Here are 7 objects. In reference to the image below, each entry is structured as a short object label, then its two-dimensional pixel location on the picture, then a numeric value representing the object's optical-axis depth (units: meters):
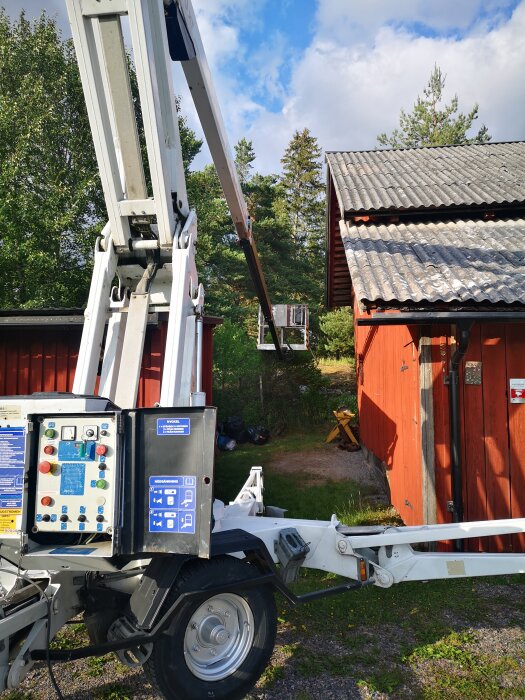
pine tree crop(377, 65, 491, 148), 27.62
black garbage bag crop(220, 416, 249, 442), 14.24
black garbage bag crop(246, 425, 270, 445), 14.21
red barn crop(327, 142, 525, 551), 5.31
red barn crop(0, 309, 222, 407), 8.60
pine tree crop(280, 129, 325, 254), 34.50
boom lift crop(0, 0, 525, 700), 2.72
